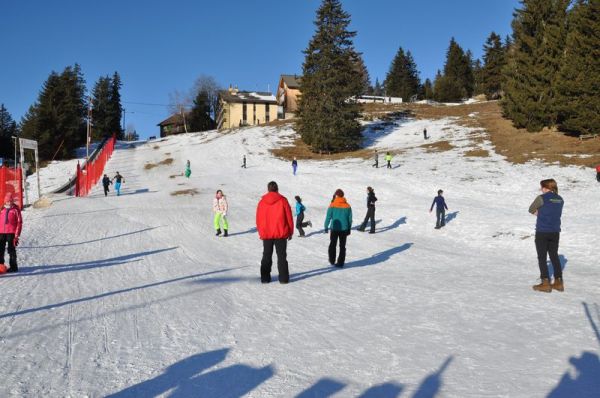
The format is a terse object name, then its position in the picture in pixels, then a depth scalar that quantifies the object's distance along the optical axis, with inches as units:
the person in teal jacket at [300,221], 603.2
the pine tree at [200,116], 3688.5
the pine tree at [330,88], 1780.3
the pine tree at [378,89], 6344.5
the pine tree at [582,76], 1311.5
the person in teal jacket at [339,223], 366.3
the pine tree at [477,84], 3935.5
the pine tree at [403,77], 3956.7
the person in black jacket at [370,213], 657.6
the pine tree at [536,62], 1600.6
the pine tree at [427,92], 4024.6
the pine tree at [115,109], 3174.2
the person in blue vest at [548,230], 273.4
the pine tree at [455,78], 3703.2
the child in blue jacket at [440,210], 679.1
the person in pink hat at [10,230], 336.2
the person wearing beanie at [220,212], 590.2
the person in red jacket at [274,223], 287.9
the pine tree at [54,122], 2000.5
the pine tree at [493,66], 3388.3
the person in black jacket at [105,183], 1053.8
